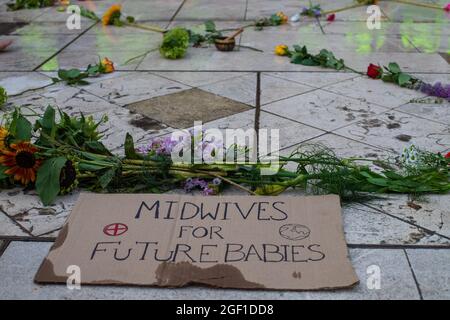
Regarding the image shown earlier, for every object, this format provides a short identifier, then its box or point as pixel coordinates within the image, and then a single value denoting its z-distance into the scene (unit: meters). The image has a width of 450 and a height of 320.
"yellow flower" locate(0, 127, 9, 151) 2.63
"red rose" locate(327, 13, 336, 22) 6.06
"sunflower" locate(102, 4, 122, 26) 5.90
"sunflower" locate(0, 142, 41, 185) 2.61
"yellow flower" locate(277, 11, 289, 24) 5.85
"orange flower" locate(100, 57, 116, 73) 4.41
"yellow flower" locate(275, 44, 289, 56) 4.78
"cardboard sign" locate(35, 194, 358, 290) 2.04
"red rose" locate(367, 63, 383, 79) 4.21
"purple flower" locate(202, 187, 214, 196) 2.61
